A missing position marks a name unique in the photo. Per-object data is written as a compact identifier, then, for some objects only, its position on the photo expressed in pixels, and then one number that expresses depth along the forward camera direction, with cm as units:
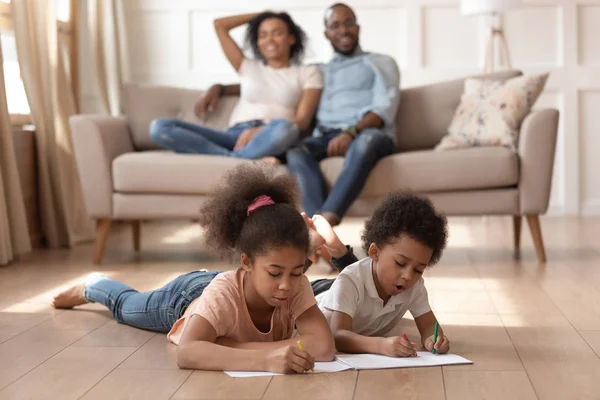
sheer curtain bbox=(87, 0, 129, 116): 505
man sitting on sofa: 362
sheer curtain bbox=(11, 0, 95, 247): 409
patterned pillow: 377
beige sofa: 364
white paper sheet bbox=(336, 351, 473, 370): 190
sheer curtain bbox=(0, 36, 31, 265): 370
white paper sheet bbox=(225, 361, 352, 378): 182
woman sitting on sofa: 389
